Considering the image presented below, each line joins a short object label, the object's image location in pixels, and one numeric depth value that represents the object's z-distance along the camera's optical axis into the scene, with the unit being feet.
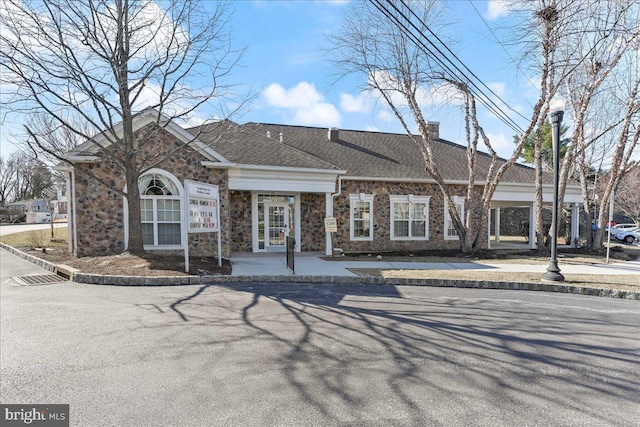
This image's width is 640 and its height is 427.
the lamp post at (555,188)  30.53
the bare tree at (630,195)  106.42
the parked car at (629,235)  86.89
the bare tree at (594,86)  41.19
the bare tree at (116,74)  31.96
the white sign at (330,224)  41.93
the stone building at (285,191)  38.65
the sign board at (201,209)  31.14
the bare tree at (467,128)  46.60
